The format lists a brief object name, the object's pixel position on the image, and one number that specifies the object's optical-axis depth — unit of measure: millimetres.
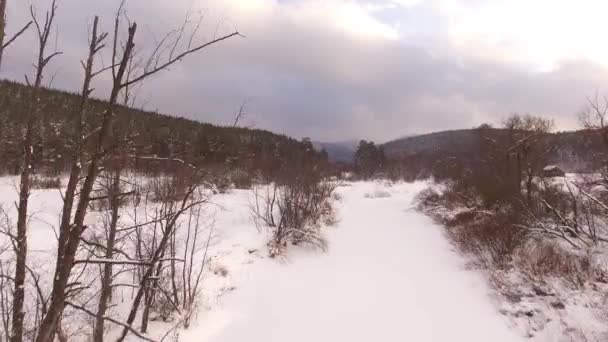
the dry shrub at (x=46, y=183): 19031
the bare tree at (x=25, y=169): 3470
